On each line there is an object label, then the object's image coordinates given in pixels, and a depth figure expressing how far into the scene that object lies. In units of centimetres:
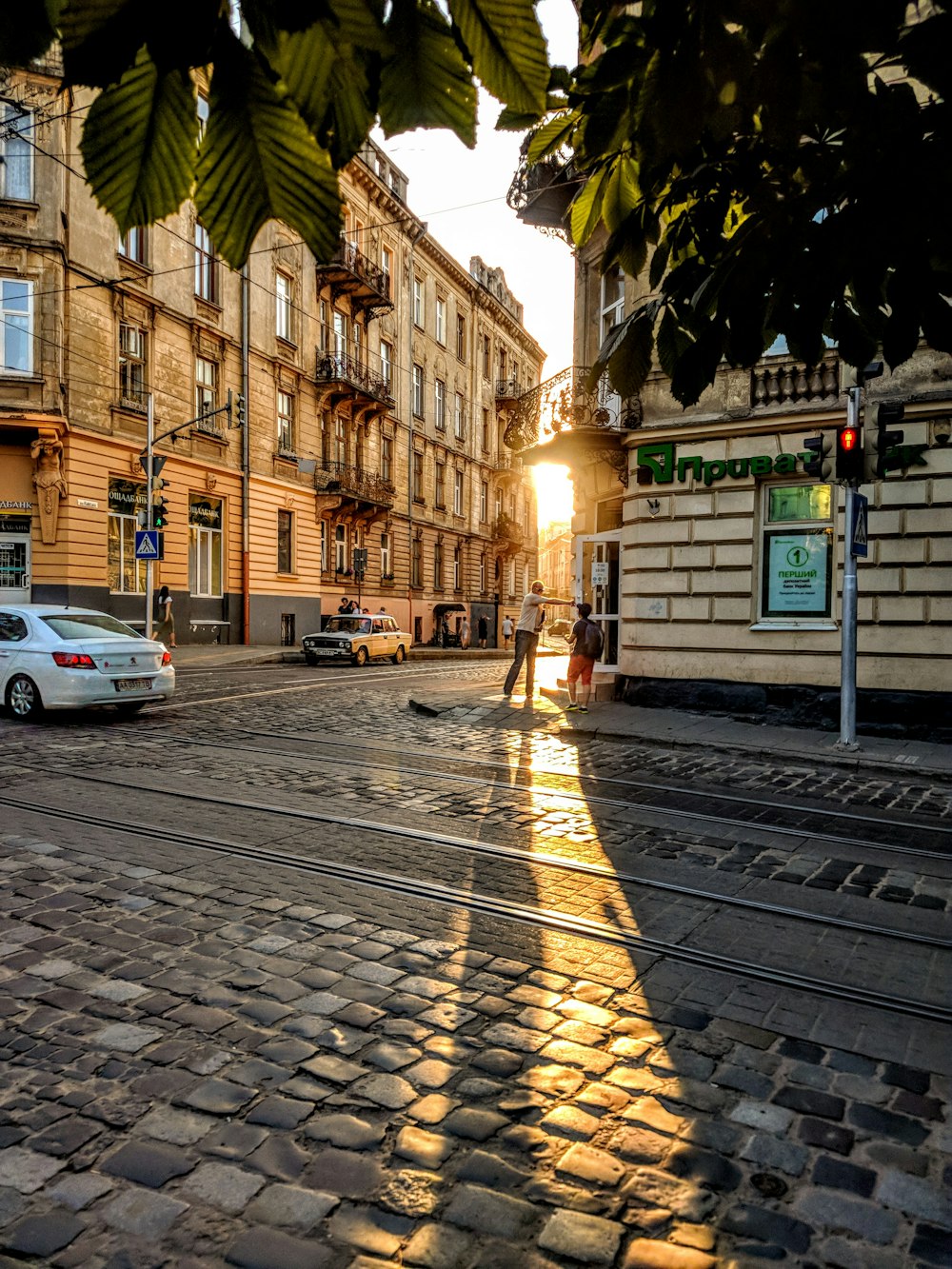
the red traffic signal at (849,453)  986
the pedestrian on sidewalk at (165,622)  2323
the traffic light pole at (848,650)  1028
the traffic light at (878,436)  971
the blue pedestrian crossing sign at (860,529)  1029
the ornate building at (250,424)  2231
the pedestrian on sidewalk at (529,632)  1453
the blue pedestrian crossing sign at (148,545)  2089
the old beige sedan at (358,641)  2633
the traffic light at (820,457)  1016
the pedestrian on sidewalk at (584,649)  1320
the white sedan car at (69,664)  1091
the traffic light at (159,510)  2208
